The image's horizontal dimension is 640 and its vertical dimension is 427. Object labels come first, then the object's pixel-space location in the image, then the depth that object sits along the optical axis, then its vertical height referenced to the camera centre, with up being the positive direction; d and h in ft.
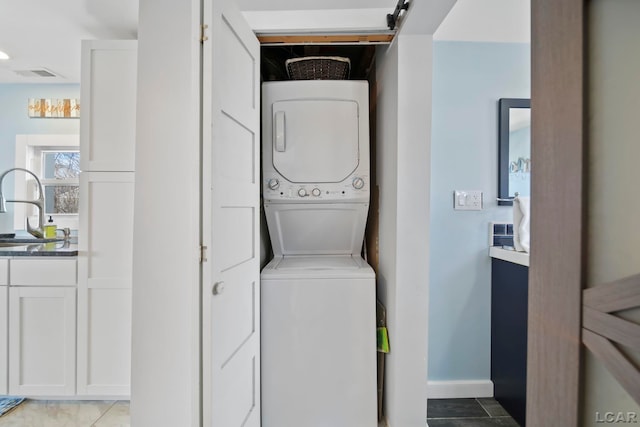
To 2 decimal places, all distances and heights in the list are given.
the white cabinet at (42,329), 6.50 -2.39
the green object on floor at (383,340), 5.92 -2.32
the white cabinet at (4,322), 6.54 -2.27
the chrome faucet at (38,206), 8.46 +0.08
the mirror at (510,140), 7.13 +1.65
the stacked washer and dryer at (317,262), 5.77 -1.02
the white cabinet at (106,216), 6.28 -0.09
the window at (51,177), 9.34 +0.99
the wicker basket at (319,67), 6.68 +3.06
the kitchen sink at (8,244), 8.00 -0.85
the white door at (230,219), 3.82 -0.09
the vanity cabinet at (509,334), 6.14 -2.42
